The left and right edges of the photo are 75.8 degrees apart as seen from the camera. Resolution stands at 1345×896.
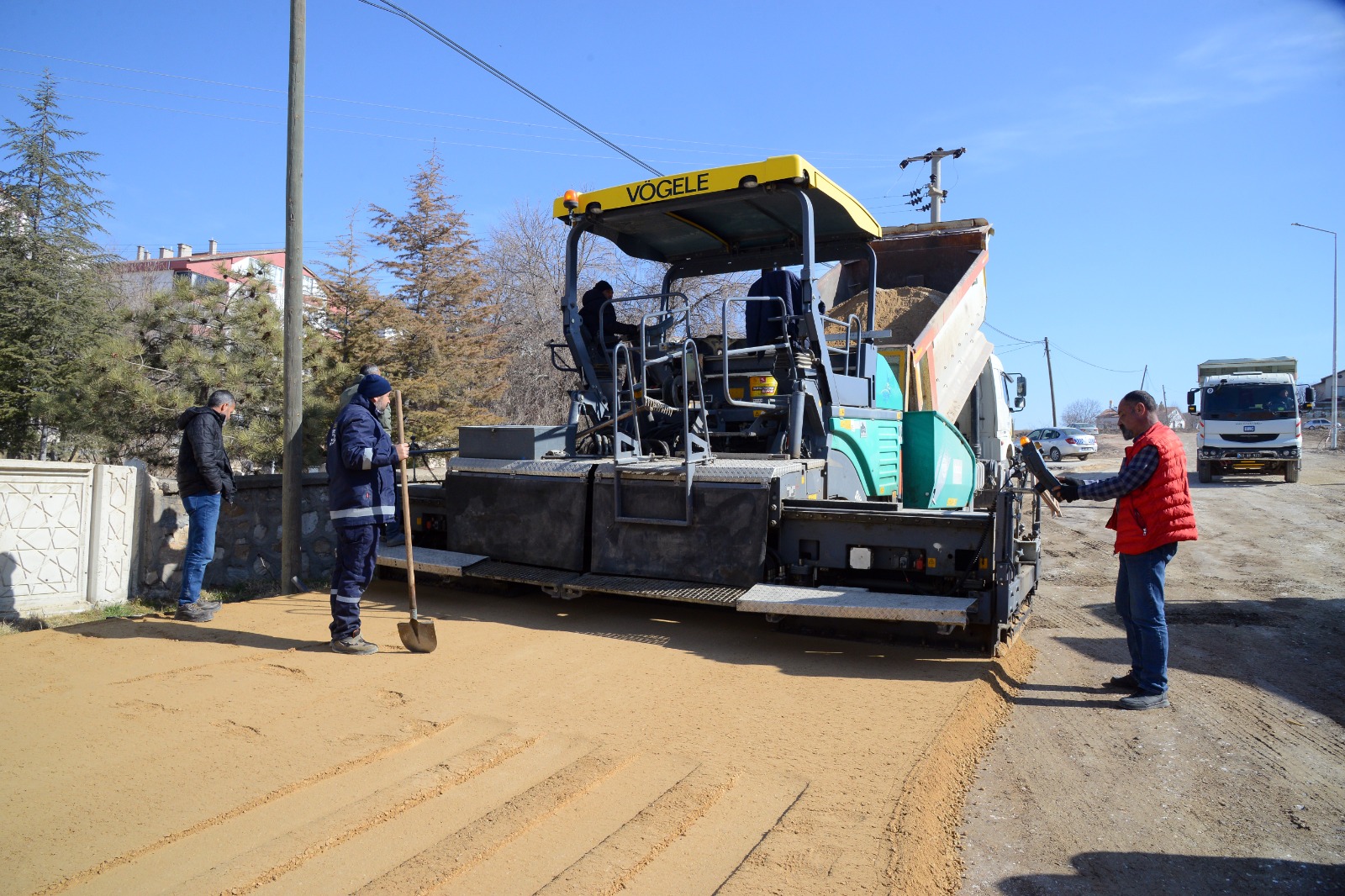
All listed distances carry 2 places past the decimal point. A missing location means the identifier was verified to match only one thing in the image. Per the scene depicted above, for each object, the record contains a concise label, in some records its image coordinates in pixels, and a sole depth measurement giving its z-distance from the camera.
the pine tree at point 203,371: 9.62
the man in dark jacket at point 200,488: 6.23
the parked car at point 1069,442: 32.00
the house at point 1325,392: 54.66
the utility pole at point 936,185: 22.59
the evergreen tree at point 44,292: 10.84
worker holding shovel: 5.48
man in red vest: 4.80
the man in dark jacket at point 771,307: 6.64
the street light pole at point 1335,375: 33.59
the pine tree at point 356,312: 11.37
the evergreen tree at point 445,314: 12.76
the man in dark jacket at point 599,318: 7.48
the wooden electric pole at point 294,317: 7.40
